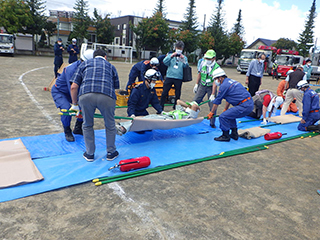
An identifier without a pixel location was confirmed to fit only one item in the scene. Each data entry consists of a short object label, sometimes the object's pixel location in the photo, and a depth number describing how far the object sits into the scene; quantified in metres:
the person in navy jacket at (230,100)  5.41
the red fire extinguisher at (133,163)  3.71
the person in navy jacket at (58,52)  11.04
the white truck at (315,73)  23.67
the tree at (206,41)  40.69
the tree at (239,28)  55.01
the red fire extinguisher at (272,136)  5.84
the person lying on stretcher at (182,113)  5.48
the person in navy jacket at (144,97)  4.98
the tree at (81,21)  36.34
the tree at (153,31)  35.38
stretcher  4.64
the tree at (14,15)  27.53
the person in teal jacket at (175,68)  6.94
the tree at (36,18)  32.94
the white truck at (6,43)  23.59
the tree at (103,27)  36.81
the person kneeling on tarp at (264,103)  7.25
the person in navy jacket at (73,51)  11.91
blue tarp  3.36
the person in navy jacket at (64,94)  4.58
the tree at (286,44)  51.86
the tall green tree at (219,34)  42.50
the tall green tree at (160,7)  44.03
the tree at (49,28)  35.24
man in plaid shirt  3.61
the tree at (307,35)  45.59
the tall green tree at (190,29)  38.44
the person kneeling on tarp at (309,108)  6.77
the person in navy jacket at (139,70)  6.93
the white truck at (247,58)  25.61
